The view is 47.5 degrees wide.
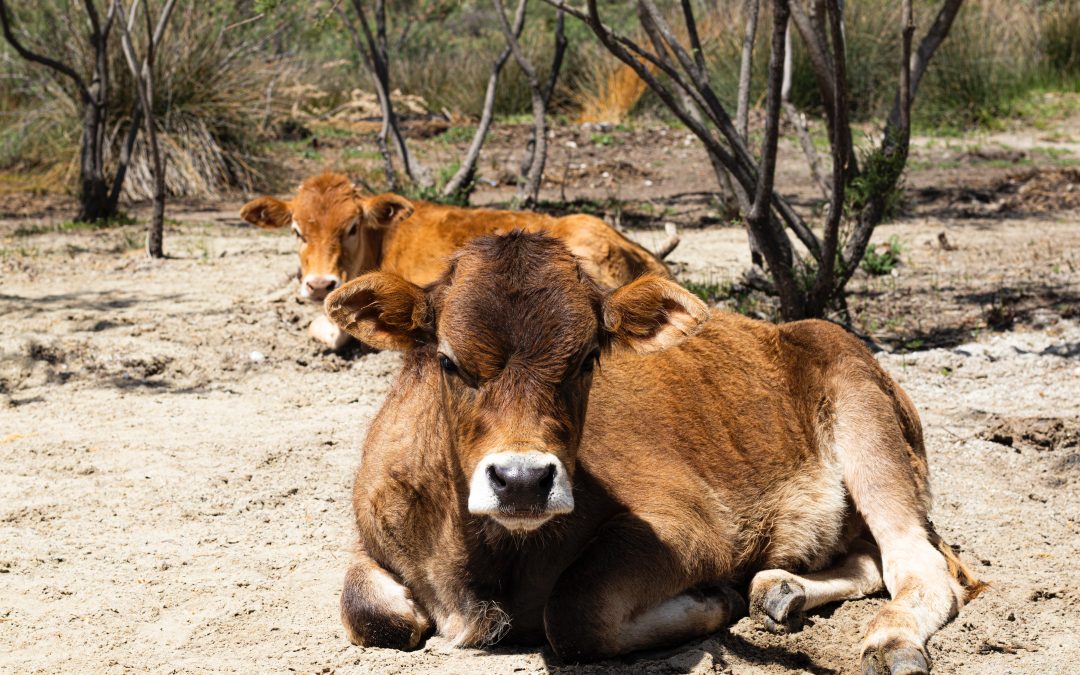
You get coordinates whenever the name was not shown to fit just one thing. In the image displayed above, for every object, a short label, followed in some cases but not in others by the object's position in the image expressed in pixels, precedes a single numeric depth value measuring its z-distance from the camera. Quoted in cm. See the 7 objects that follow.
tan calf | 887
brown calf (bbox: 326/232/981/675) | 395
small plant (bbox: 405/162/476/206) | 1273
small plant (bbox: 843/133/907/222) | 769
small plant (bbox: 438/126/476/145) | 1880
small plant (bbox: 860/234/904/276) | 1027
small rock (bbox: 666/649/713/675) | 407
